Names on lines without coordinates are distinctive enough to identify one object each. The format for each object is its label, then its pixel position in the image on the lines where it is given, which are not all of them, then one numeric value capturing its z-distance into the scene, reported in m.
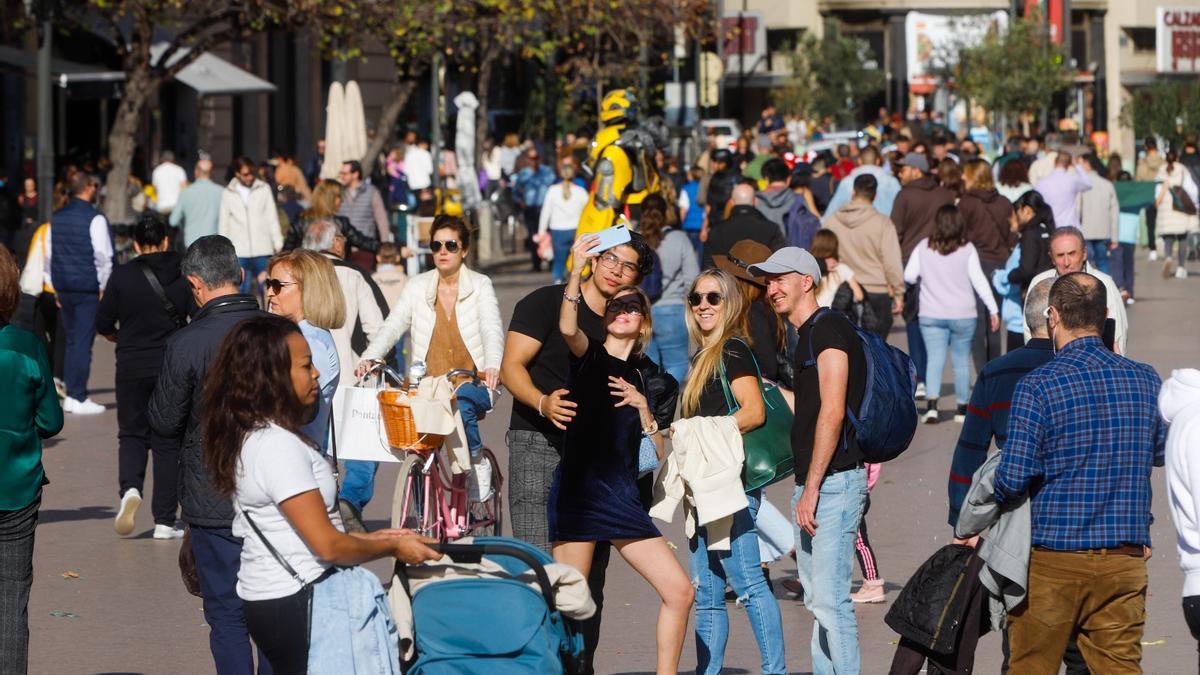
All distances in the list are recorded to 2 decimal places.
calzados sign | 137.44
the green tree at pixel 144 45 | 47.92
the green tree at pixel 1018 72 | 94.49
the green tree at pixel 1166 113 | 80.53
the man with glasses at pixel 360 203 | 36.88
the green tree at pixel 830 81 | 127.84
